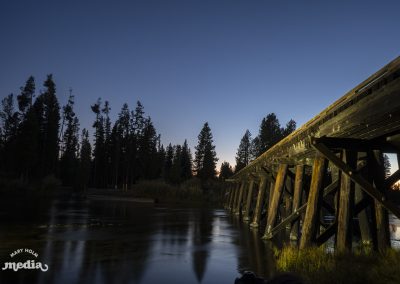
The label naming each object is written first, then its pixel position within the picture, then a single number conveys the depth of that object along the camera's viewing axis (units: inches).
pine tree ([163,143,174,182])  3528.5
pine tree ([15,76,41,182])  1863.1
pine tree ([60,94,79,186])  2706.7
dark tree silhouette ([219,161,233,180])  3513.8
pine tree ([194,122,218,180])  2869.1
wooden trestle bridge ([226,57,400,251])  227.0
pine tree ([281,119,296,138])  2662.2
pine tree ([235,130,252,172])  3334.2
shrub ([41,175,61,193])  1692.2
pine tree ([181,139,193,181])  3117.6
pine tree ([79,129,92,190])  2764.0
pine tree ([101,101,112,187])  3092.3
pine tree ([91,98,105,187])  3151.3
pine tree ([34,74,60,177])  2255.7
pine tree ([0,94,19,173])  1899.6
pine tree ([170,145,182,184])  2613.2
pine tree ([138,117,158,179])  2883.9
